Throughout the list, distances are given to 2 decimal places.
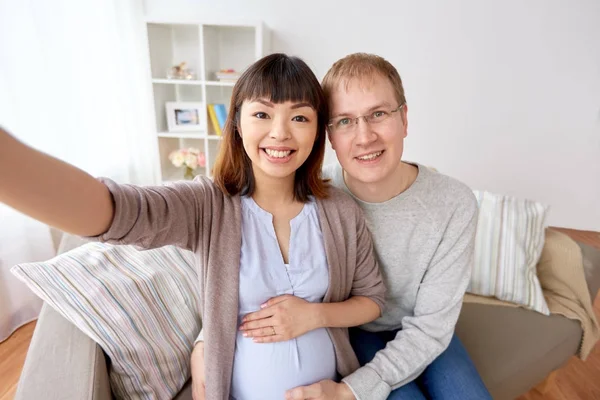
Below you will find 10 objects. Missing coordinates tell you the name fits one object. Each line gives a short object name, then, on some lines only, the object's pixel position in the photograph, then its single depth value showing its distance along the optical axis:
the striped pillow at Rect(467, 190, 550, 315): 1.53
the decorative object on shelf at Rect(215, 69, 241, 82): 2.50
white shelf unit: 2.47
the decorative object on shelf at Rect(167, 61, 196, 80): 2.59
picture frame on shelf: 2.64
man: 0.93
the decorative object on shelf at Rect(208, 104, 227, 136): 2.58
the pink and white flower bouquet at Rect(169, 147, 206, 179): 2.58
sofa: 0.78
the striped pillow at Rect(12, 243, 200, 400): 0.90
